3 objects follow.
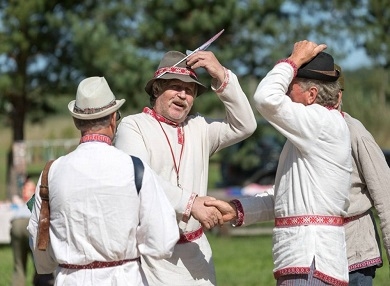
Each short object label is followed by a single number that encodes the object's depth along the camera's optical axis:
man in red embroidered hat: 10.45
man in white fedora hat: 8.82
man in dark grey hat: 9.58
